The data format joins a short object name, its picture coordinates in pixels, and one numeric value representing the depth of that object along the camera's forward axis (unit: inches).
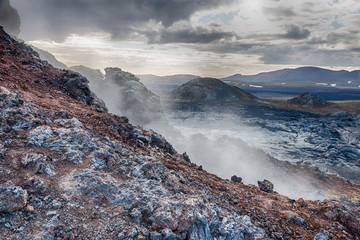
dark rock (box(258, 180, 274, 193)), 450.0
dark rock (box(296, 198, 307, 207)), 378.8
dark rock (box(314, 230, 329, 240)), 297.7
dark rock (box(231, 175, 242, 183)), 499.2
